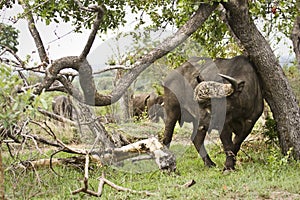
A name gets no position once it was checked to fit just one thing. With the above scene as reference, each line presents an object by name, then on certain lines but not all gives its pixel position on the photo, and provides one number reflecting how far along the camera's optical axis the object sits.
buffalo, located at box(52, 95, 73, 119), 24.33
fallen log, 10.87
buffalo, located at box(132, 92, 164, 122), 18.97
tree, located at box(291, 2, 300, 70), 13.72
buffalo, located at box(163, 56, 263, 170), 11.44
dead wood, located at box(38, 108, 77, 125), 11.22
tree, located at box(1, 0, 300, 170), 10.36
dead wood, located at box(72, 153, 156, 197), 7.48
